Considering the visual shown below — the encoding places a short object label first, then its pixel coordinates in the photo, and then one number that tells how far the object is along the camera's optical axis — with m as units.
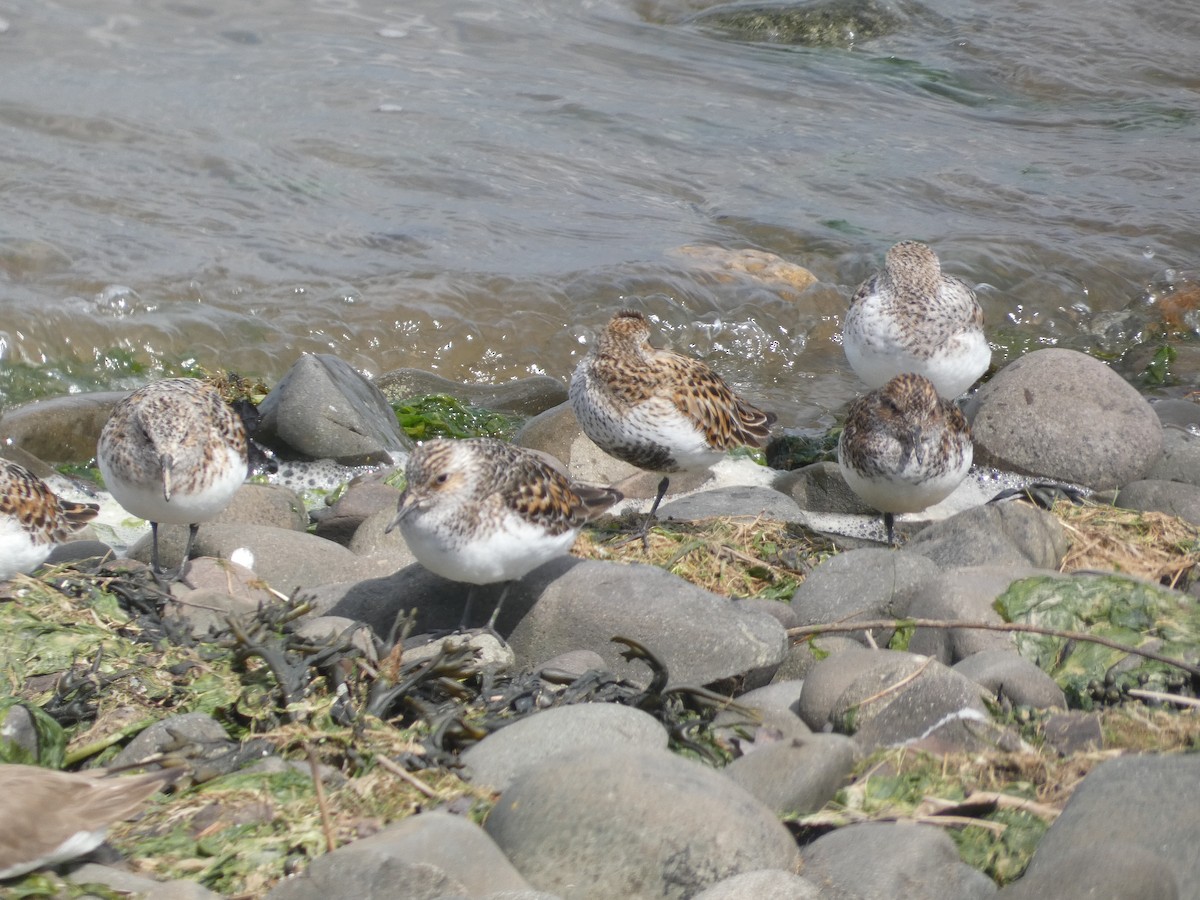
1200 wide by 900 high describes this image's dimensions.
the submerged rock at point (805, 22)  43.25
